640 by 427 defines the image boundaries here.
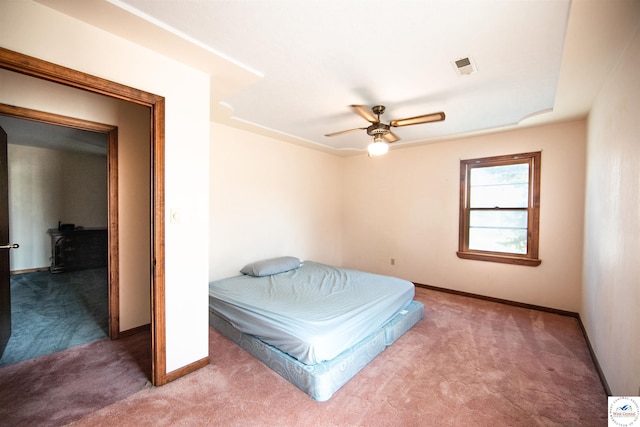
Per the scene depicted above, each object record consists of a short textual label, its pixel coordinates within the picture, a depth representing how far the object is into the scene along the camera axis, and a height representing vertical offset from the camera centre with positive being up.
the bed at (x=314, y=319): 2.02 -1.01
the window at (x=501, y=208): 3.69 +0.01
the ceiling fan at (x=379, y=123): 2.50 +0.86
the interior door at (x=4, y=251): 2.32 -0.41
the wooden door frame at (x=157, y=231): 1.95 -0.19
